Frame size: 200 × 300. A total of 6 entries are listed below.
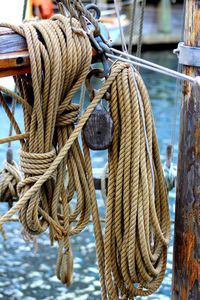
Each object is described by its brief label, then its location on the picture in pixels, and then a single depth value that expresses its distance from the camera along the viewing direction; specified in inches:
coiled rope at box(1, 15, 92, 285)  120.0
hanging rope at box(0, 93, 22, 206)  183.7
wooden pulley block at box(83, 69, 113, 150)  124.6
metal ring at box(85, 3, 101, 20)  132.1
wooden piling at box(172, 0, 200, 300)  126.3
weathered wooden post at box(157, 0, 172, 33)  958.7
